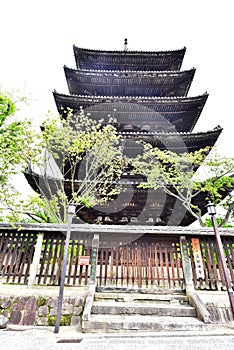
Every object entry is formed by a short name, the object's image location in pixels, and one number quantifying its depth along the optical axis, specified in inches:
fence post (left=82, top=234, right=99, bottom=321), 186.5
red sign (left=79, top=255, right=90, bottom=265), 242.7
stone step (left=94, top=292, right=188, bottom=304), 225.8
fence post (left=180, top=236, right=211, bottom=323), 192.8
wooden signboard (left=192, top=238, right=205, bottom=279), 247.5
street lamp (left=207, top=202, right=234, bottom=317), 196.2
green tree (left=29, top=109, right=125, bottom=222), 394.3
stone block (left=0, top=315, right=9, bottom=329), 190.6
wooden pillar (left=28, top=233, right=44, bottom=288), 237.0
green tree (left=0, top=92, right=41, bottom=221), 328.5
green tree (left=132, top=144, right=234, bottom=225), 426.3
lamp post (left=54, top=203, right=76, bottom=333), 185.6
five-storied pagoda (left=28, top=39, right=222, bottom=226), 456.1
